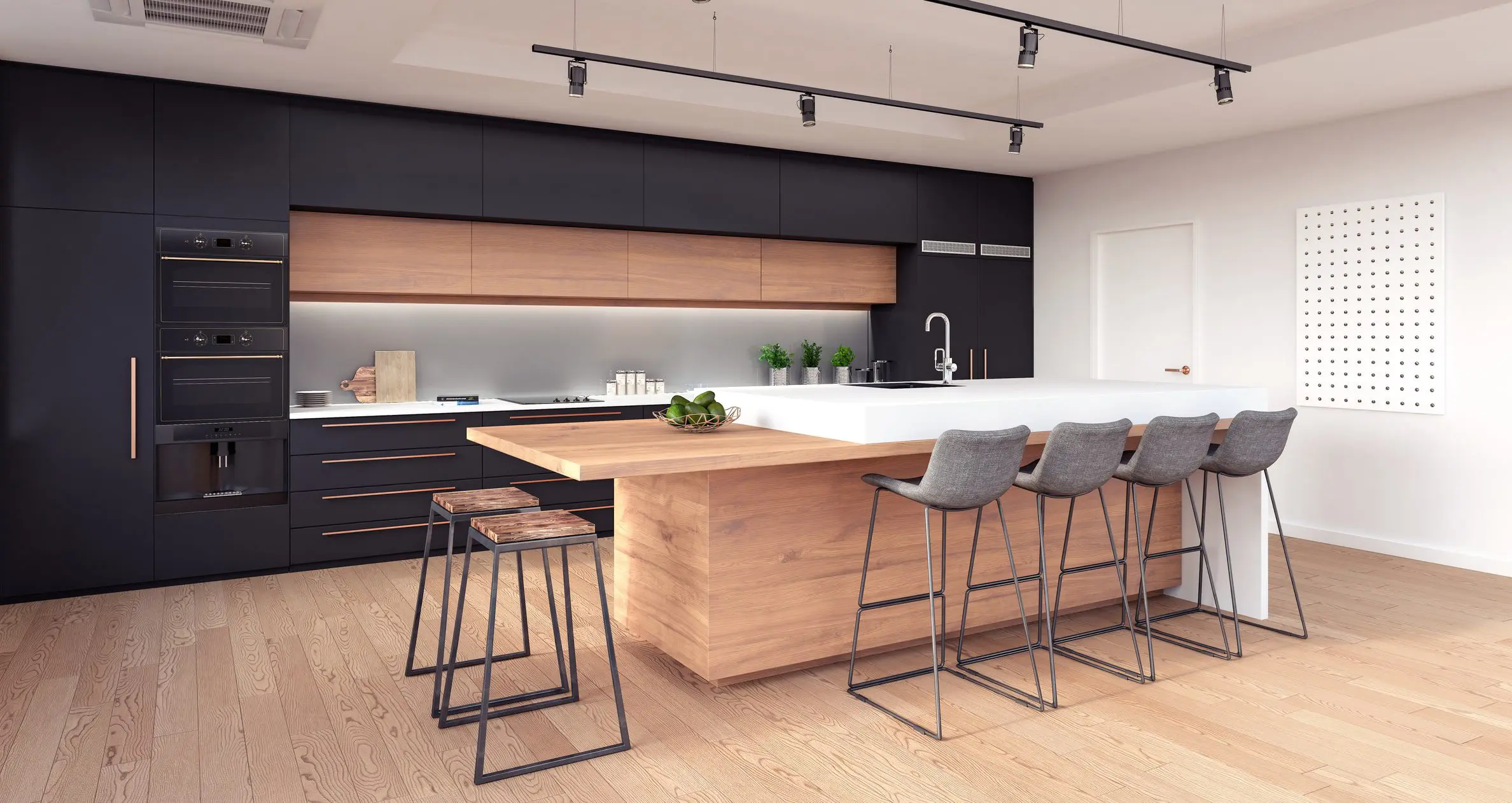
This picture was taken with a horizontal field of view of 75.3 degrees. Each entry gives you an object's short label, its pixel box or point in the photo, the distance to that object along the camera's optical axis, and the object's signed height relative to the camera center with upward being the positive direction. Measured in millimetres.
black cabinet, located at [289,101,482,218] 5086 +1216
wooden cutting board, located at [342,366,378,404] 5762 +6
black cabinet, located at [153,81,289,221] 4746 +1155
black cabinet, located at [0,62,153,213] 4453 +1143
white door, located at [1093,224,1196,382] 6727 +586
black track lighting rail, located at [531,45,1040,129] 3754 +1318
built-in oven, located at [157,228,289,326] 4770 +539
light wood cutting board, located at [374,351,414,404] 5820 +60
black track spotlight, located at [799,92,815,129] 4270 +1218
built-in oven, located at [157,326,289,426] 4789 +56
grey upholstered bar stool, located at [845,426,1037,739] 3066 -279
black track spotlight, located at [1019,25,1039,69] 3404 +1191
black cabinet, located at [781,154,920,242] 6590 +1294
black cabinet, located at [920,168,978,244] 7160 +1344
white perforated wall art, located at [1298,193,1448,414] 5387 +467
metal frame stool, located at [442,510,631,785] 2705 -439
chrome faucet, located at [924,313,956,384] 4906 +93
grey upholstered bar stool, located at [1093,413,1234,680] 3617 -257
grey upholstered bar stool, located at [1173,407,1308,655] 3871 -232
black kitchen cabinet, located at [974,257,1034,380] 7527 +527
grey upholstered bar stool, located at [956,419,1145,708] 3328 -266
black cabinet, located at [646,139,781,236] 6094 +1266
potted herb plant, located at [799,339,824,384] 7184 +187
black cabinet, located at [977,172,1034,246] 7488 +1370
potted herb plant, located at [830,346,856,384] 7156 +182
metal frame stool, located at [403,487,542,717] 3189 -406
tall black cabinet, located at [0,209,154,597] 4500 -72
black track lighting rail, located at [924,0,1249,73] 3312 +1299
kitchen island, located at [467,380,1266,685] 3248 -502
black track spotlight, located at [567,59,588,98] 3732 +1188
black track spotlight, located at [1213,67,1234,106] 4055 +1257
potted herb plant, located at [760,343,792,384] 7066 +190
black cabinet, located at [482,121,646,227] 5590 +1244
